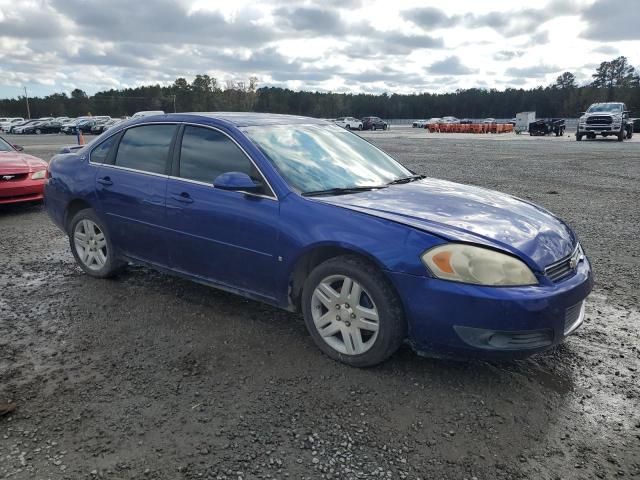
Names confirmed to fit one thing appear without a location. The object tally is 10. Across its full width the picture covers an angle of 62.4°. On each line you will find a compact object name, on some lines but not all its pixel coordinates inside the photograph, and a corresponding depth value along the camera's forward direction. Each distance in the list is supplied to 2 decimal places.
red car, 8.08
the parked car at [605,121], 30.64
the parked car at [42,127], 52.72
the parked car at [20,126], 53.56
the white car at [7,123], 59.53
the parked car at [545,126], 44.25
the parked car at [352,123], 67.91
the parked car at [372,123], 69.06
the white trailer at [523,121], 53.52
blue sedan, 2.94
